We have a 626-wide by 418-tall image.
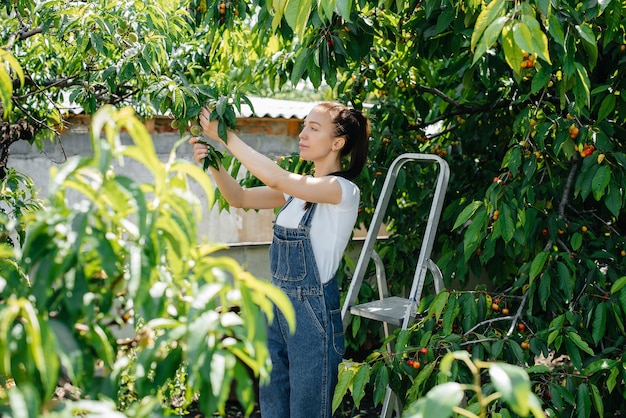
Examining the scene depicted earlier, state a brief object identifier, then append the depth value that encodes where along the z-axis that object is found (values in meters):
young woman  2.21
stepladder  2.47
